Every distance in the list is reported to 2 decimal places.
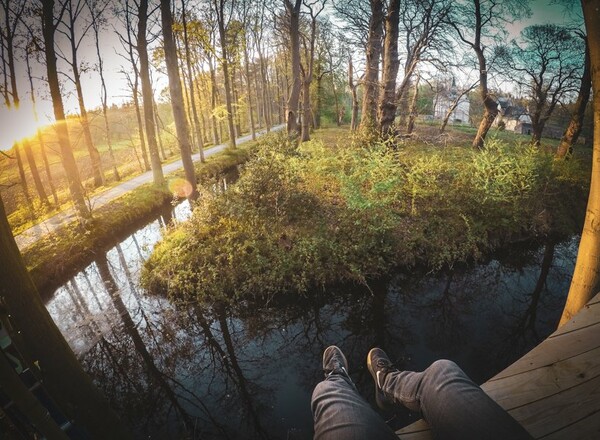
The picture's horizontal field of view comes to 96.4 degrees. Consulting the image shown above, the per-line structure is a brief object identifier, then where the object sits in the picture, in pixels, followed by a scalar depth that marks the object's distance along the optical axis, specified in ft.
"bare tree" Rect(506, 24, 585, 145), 45.88
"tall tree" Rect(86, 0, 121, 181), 42.60
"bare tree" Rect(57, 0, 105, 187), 41.11
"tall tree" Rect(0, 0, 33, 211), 33.35
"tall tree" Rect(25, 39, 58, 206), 42.83
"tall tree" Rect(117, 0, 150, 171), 43.52
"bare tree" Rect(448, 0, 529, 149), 39.91
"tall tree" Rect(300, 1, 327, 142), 51.14
